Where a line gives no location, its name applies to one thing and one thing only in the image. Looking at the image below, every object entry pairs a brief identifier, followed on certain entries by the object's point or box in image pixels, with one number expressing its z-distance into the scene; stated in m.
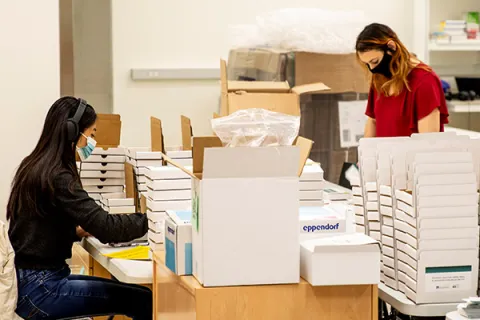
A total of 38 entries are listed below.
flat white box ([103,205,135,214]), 6.75
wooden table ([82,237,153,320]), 5.48
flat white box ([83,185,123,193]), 7.28
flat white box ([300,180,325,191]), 6.16
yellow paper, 5.91
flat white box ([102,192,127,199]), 7.08
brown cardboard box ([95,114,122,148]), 7.52
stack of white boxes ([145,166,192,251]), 5.88
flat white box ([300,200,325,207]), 6.21
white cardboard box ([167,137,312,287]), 4.36
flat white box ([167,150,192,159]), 6.75
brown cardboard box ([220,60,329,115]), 8.38
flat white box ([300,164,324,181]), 6.17
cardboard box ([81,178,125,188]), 7.26
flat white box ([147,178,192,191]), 5.90
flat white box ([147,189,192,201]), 5.89
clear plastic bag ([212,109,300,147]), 4.59
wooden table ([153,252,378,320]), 4.42
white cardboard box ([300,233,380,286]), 4.42
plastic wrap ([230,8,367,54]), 9.82
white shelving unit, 11.56
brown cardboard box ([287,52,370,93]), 9.91
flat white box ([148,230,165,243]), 5.69
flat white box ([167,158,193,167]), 6.59
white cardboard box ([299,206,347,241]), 4.76
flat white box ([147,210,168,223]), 5.81
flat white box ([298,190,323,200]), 6.20
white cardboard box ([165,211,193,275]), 4.66
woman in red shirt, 7.19
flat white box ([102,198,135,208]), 6.75
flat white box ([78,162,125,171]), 7.23
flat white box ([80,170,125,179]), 7.23
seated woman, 5.66
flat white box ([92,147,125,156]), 7.23
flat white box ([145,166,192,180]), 5.91
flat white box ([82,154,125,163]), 7.22
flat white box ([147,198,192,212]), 5.88
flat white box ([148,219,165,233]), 5.72
